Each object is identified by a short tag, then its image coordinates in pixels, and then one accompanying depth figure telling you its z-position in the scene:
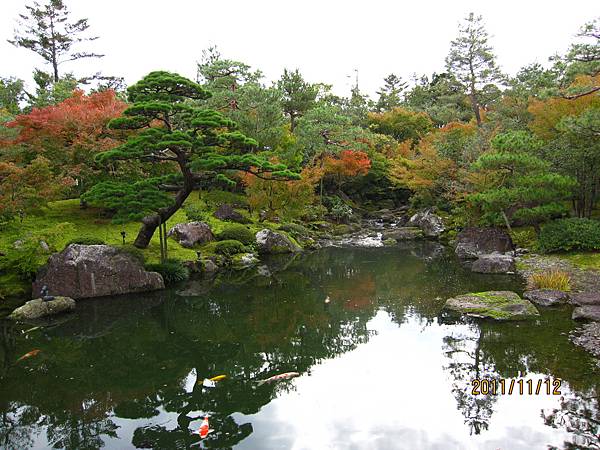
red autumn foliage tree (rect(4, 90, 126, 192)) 13.96
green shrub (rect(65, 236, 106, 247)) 11.76
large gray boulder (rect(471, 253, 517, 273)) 13.05
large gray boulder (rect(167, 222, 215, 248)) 15.82
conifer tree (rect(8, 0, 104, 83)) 25.67
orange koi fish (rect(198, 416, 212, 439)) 5.02
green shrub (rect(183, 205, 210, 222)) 17.80
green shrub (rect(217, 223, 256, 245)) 17.06
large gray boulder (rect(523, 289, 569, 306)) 9.41
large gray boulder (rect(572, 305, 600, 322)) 8.16
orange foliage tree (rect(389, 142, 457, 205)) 20.89
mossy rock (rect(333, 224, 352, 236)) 23.82
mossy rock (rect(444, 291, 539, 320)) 8.65
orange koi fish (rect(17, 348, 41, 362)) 7.49
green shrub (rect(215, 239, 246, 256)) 15.90
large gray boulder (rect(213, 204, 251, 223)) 19.59
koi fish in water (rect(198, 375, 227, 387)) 6.43
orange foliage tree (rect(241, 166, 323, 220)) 19.25
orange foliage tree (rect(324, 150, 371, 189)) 24.69
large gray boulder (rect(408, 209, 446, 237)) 21.50
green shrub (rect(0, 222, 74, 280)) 10.87
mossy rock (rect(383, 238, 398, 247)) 20.55
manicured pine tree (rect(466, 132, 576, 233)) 13.98
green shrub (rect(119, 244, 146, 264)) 11.83
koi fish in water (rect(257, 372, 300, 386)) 6.48
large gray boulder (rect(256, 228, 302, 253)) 17.92
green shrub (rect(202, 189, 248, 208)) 18.02
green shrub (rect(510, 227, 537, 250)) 15.53
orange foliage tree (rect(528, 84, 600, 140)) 15.30
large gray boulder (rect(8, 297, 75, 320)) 9.58
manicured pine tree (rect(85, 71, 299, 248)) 11.48
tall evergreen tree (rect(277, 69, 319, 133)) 27.14
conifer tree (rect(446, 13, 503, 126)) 25.72
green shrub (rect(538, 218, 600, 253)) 13.31
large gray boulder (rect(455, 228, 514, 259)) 15.89
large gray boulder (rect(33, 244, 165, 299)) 10.77
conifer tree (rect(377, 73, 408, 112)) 46.46
